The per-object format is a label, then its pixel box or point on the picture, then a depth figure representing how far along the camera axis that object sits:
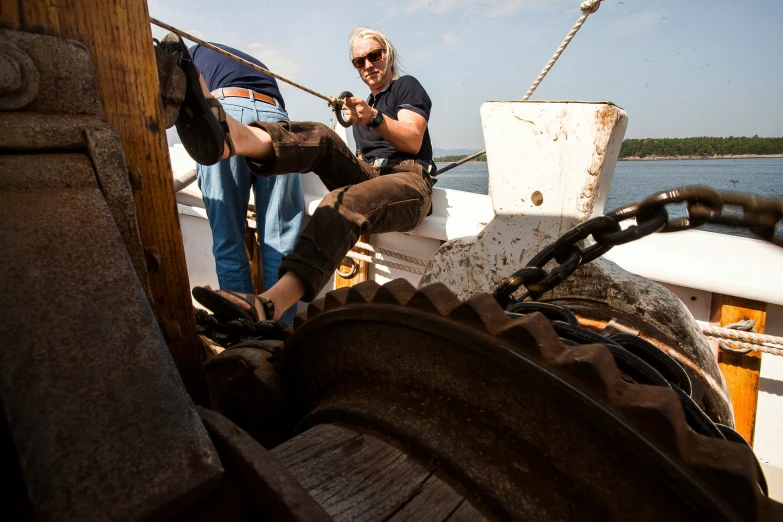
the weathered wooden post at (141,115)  0.83
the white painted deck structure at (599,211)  1.70
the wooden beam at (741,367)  2.16
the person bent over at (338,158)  1.83
